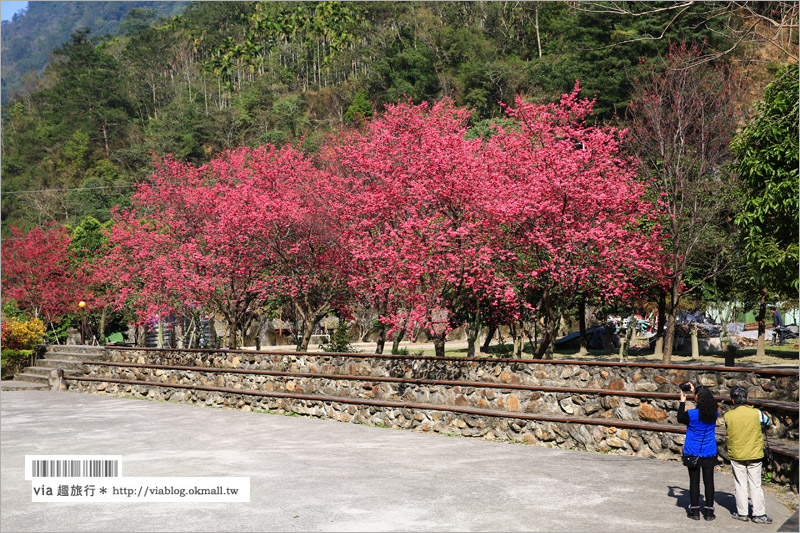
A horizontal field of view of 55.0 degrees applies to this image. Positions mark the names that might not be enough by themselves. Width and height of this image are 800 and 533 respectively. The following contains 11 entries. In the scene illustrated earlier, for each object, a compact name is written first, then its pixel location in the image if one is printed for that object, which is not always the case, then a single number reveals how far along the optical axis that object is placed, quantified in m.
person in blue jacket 9.20
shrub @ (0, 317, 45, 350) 31.16
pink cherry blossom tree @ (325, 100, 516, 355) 21.23
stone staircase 28.84
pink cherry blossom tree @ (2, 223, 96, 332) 41.25
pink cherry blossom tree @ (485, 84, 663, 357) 20.05
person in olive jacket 8.96
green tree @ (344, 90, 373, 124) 80.56
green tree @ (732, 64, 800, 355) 20.75
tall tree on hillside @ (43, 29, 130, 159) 113.50
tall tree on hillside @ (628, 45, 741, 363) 28.55
